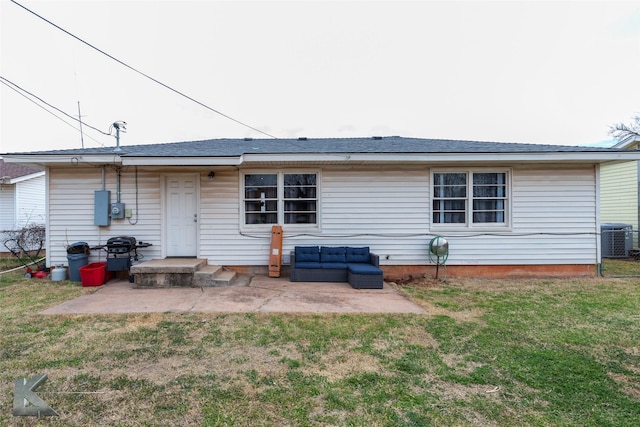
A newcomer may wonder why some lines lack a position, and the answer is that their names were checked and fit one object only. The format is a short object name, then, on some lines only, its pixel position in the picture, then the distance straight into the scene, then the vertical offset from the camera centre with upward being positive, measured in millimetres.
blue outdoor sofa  6043 -1071
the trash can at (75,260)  6629 -1001
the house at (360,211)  7074 +130
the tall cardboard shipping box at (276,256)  6832 -916
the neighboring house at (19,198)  11188 +674
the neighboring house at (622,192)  11109 +1031
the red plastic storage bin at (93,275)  6152 -1259
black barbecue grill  6522 -816
